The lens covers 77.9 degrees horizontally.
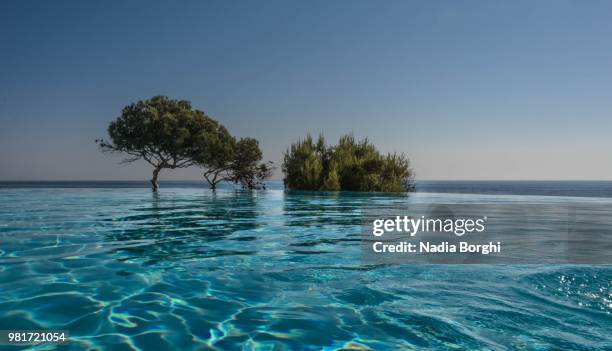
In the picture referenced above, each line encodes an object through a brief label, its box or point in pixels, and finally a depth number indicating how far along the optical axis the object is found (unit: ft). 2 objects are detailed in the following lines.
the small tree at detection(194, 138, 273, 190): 105.29
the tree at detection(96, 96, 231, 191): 94.12
